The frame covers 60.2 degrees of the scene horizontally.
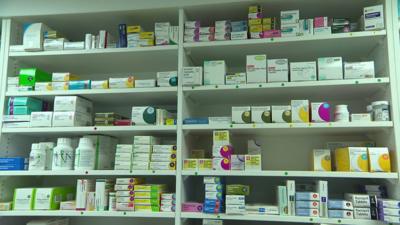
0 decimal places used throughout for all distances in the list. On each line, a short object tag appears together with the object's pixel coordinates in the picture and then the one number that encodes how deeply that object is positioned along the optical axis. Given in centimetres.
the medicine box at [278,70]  240
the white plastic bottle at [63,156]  260
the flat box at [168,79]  255
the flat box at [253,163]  235
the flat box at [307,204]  223
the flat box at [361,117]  226
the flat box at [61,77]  273
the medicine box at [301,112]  233
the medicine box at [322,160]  233
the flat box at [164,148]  249
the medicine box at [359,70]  231
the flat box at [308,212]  222
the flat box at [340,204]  220
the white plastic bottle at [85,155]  256
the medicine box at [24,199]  257
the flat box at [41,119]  265
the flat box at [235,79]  246
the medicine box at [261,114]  239
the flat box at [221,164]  238
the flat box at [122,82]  261
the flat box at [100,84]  266
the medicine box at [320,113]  231
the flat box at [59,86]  271
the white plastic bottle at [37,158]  262
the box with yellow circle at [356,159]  222
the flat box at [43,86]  271
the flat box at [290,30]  244
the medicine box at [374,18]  231
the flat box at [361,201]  219
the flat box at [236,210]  230
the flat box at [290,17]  245
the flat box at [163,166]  246
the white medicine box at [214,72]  249
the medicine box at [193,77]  249
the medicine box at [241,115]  242
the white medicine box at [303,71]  237
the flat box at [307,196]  224
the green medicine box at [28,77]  274
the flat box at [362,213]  218
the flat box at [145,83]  258
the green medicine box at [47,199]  255
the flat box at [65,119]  263
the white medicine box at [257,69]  244
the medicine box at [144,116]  256
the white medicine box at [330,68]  234
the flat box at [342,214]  219
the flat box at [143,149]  252
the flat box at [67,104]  266
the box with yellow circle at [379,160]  219
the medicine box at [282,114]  236
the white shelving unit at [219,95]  232
